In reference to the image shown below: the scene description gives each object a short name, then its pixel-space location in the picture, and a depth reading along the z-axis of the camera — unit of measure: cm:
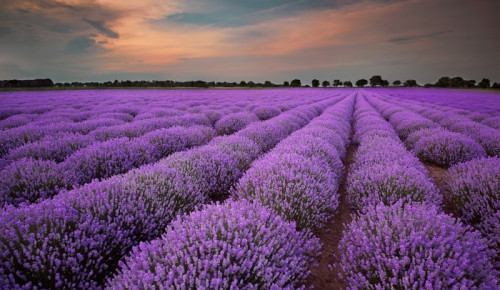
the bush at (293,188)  255
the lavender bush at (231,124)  812
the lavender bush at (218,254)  141
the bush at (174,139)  523
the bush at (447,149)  491
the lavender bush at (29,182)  284
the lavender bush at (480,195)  254
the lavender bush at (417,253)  152
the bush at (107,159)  370
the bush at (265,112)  1107
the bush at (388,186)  288
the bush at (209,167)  340
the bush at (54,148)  428
